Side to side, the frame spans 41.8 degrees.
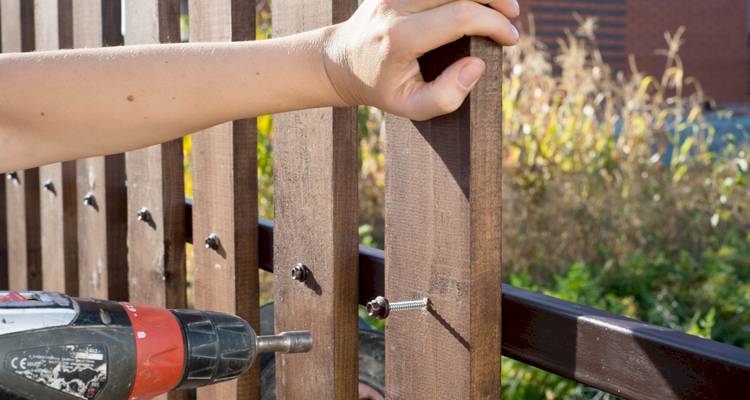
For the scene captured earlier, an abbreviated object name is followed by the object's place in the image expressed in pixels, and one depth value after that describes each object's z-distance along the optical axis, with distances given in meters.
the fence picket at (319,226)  1.41
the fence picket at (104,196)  2.23
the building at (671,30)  14.19
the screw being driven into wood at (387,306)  1.21
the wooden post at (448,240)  1.14
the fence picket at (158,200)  1.97
